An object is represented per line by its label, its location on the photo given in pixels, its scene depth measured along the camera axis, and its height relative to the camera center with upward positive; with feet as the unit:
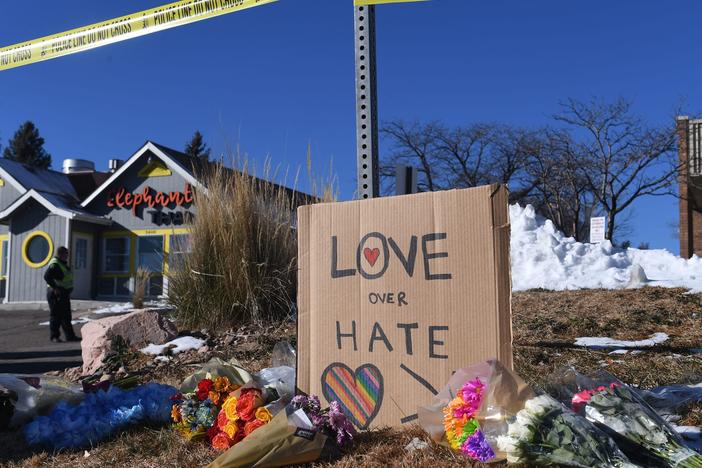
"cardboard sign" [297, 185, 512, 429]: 9.16 -0.42
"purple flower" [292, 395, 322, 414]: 9.66 -2.16
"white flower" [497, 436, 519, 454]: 7.30 -2.15
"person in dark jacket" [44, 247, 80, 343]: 30.58 -1.07
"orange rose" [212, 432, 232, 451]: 9.40 -2.67
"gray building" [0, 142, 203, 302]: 65.00 +5.27
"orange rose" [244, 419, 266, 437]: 9.30 -2.38
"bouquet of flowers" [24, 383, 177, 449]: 10.57 -2.60
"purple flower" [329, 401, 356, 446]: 9.10 -2.40
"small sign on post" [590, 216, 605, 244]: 55.36 +3.69
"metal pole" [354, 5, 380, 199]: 10.87 +3.07
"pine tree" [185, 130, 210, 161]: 176.57 +38.86
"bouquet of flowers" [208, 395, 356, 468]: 8.34 -2.44
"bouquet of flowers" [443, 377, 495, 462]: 7.77 -2.06
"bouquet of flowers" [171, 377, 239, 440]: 9.95 -2.30
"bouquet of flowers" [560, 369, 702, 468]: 7.30 -2.03
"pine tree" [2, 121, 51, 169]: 171.12 +37.05
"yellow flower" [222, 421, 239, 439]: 9.40 -2.46
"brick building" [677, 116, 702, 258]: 73.61 +10.52
